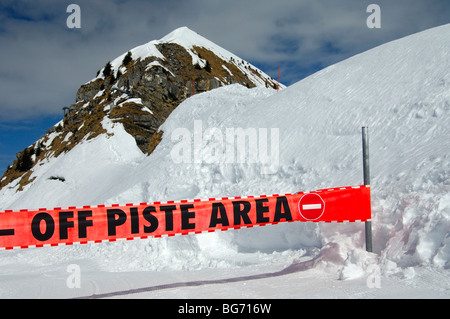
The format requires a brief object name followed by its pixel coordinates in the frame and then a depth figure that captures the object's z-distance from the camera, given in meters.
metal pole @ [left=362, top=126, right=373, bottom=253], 7.17
